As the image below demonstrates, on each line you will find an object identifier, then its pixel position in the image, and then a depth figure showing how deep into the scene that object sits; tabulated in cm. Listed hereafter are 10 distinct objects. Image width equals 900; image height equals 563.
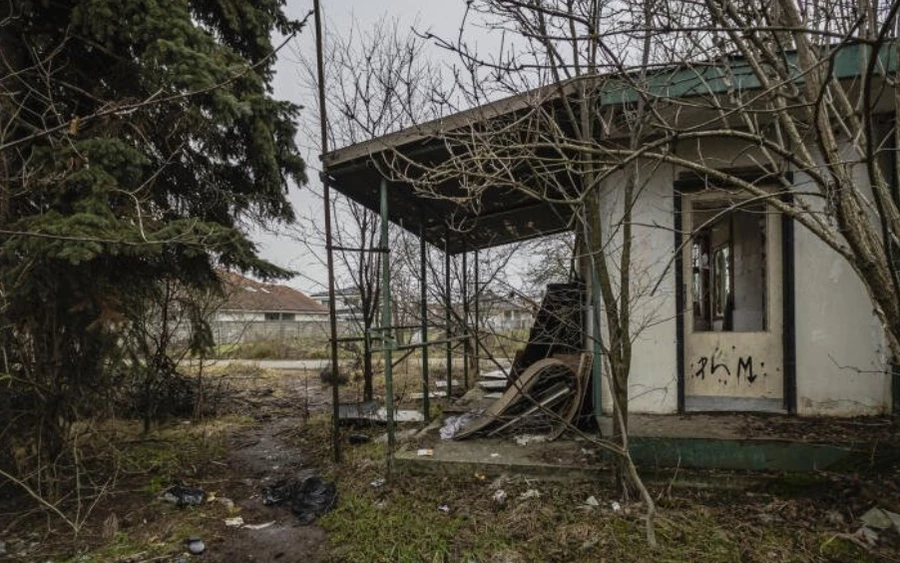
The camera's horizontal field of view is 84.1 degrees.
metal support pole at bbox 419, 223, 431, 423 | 642
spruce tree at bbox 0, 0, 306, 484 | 429
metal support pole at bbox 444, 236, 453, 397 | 765
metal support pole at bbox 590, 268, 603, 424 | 474
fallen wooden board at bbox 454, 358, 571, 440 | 520
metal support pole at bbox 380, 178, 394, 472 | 480
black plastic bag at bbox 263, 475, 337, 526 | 429
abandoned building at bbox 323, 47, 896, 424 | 443
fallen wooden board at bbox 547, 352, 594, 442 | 504
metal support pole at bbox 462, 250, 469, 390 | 687
